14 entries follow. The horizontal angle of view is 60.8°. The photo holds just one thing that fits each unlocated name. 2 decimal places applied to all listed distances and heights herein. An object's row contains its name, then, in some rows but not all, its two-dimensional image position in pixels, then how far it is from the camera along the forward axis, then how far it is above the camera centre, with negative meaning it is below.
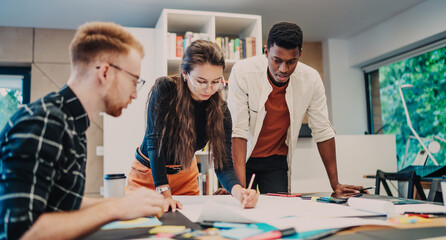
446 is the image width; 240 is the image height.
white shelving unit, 3.54 +1.25
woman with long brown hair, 1.43 +0.10
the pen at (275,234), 0.75 -0.17
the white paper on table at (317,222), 0.85 -0.17
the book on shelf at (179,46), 3.56 +0.98
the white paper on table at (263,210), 0.93 -0.18
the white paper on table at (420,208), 1.08 -0.18
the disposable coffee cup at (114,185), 1.18 -0.10
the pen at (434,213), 1.04 -0.18
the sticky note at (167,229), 0.84 -0.18
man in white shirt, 1.87 +0.16
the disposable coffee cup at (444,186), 1.14 -0.12
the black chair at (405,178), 2.65 -0.23
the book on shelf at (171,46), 3.55 +0.98
